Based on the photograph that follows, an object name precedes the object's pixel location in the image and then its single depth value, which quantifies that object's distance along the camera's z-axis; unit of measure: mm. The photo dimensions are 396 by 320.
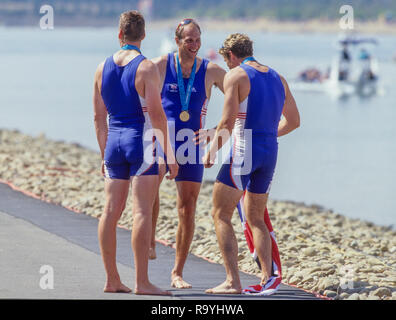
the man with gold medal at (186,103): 15102
